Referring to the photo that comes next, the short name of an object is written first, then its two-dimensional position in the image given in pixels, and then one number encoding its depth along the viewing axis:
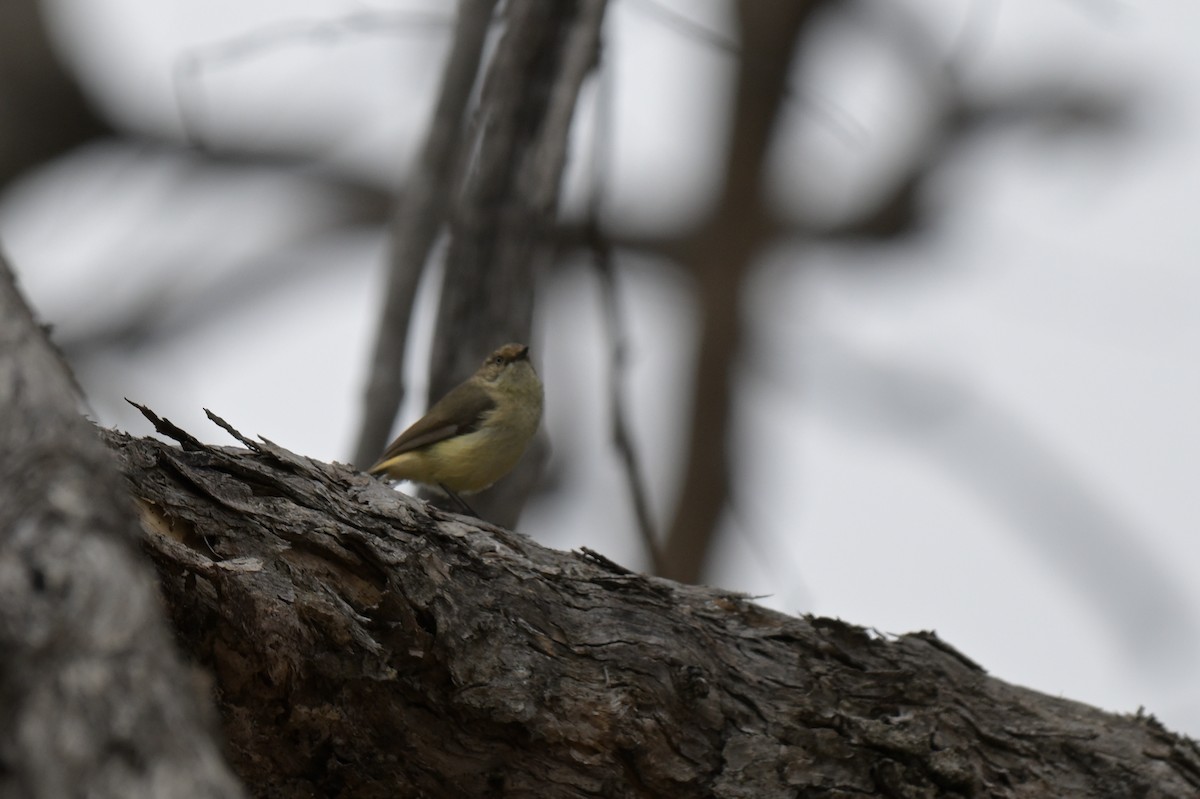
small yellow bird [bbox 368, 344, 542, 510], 11.44
